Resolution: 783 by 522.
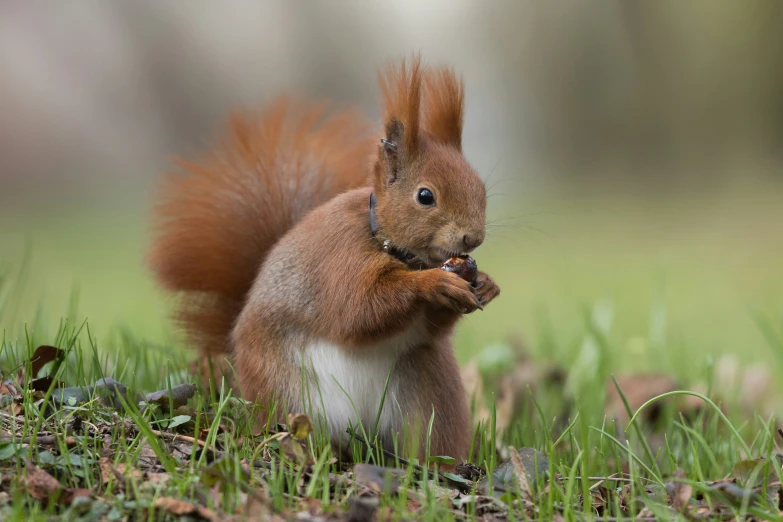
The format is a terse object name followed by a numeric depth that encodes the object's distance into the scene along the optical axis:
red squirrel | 5.23
